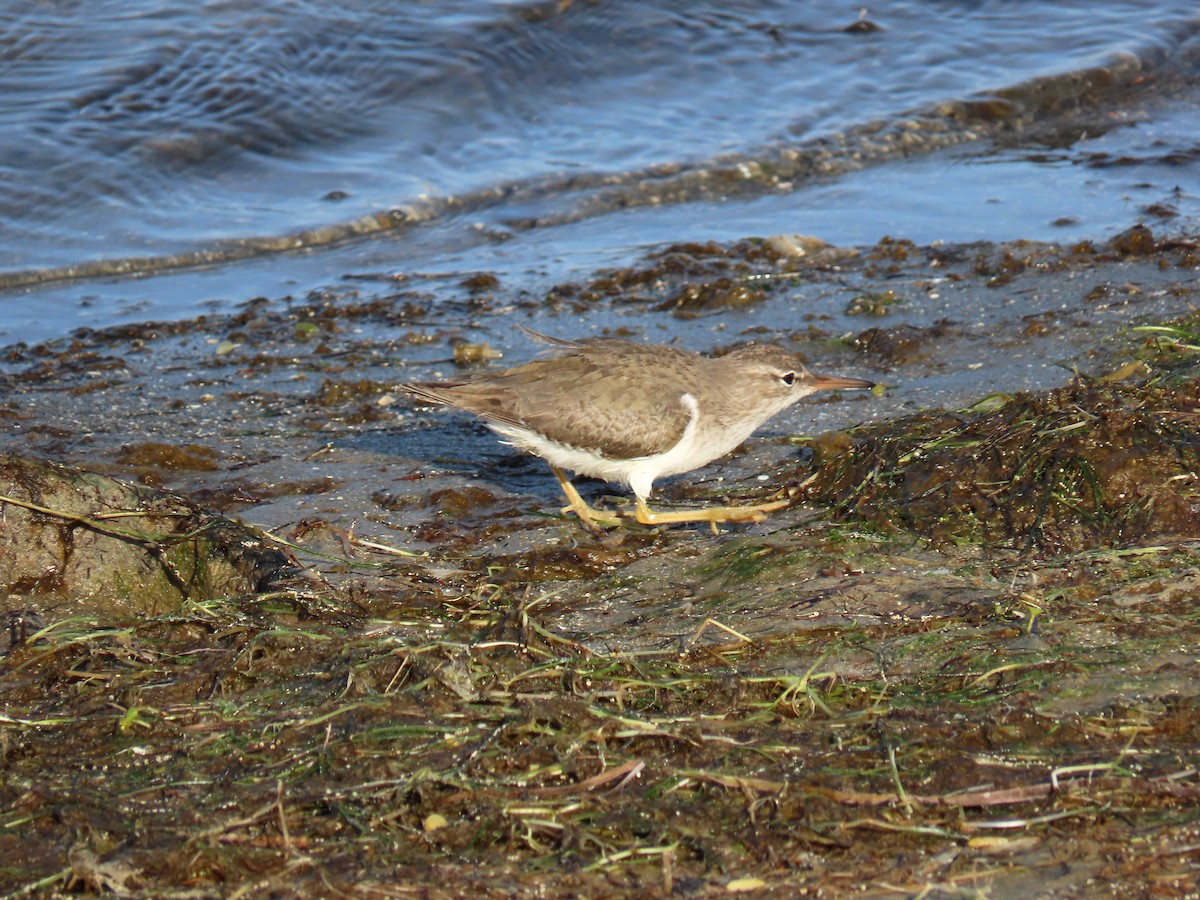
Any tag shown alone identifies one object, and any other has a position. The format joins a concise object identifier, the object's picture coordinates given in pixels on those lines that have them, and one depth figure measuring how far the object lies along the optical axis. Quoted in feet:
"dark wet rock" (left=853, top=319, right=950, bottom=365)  45.88
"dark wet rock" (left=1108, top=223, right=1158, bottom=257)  52.13
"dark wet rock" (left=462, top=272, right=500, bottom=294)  55.67
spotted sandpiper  37.50
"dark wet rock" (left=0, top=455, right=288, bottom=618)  30.81
